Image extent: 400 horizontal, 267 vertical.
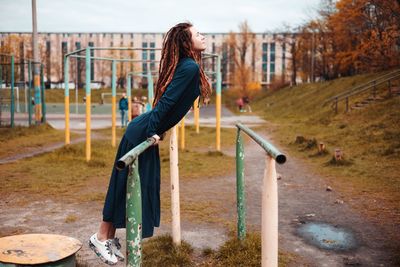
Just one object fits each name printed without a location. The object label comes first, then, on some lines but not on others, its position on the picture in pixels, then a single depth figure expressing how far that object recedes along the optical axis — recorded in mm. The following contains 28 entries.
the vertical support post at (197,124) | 16605
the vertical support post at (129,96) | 14723
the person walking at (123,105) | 19562
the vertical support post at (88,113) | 9284
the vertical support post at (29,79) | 17188
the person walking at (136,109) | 15266
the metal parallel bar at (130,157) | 2037
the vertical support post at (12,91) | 16202
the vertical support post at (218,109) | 11172
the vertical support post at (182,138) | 11949
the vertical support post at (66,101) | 10094
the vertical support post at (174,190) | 3934
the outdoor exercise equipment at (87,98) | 9128
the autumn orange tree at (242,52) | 51062
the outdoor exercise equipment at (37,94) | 16353
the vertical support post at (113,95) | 11725
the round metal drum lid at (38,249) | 2582
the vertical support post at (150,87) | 16400
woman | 2908
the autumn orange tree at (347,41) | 19734
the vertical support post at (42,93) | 18466
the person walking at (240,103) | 40519
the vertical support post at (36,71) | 17483
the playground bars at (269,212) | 2621
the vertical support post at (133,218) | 2289
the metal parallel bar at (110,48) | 9198
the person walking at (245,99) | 47056
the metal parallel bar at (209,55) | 10641
